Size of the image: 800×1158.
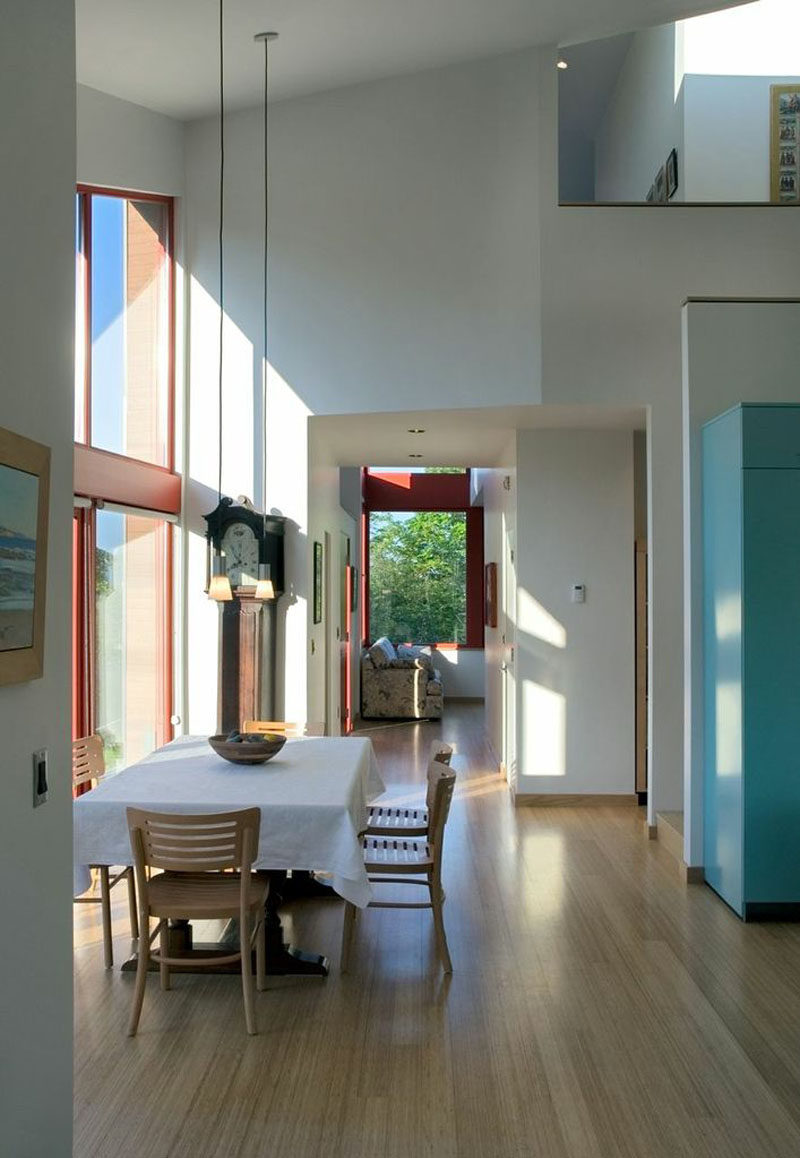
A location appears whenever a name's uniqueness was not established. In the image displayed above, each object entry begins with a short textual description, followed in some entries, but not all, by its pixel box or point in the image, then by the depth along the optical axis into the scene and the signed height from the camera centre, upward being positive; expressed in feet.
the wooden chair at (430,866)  13.25 -3.75
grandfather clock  21.70 -0.72
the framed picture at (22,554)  6.02 +0.26
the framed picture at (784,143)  24.27 +11.38
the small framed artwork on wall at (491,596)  32.55 -0.09
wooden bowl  14.94 -2.40
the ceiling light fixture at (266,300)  19.05 +6.66
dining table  12.45 -2.82
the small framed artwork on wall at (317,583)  24.35 +0.27
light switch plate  6.59 -1.24
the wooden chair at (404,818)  14.85 -3.65
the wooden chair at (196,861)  11.41 -3.15
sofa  39.93 -3.93
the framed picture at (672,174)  26.25 +11.37
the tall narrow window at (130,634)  19.75 -0.86
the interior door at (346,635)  32.96 -1.39
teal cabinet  15.43 -1.11
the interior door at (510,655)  24.86 -1.65
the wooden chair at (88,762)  16.17 -2.80
